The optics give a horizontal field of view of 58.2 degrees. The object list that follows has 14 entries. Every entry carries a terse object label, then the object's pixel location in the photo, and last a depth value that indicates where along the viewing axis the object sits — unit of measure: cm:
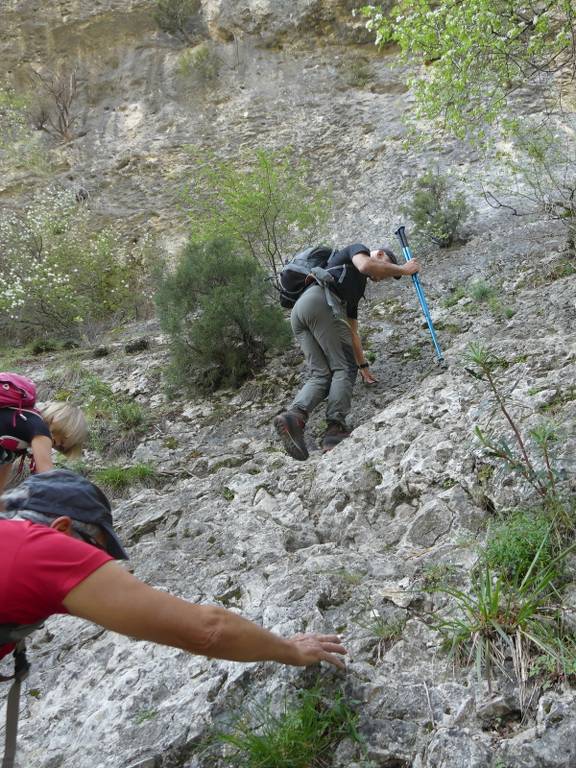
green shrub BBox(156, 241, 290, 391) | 610
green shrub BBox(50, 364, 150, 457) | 557
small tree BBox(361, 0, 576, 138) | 632
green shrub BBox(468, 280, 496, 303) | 611
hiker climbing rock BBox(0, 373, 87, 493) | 296
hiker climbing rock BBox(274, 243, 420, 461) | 439
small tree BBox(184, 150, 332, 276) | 896
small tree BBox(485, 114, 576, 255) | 631
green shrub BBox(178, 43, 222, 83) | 1725
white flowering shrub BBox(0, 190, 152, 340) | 1125
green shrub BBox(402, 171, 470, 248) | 943
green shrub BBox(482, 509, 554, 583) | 208
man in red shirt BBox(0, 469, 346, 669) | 127
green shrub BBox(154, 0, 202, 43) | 1811
